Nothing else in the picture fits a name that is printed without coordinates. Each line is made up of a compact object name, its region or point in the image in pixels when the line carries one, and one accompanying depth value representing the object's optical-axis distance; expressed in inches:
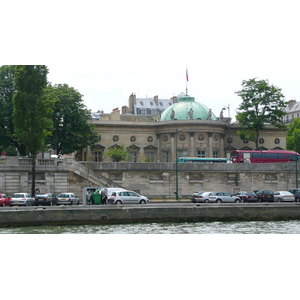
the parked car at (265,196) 2091.5
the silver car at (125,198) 1803.6
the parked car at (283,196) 2092.8
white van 1842.8
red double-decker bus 2787.9
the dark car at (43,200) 1872.5
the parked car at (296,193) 2143.2
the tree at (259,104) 3245.6
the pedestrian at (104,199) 1823.3
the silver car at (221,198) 2001.7
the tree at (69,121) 2721.5
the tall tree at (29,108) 2096.5
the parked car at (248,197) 2091.5
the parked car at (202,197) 2017.7
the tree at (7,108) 2496.9
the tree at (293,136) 3680.1
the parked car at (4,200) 1844.2
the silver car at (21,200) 1838.1
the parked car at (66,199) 1916.8
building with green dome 3262.8
